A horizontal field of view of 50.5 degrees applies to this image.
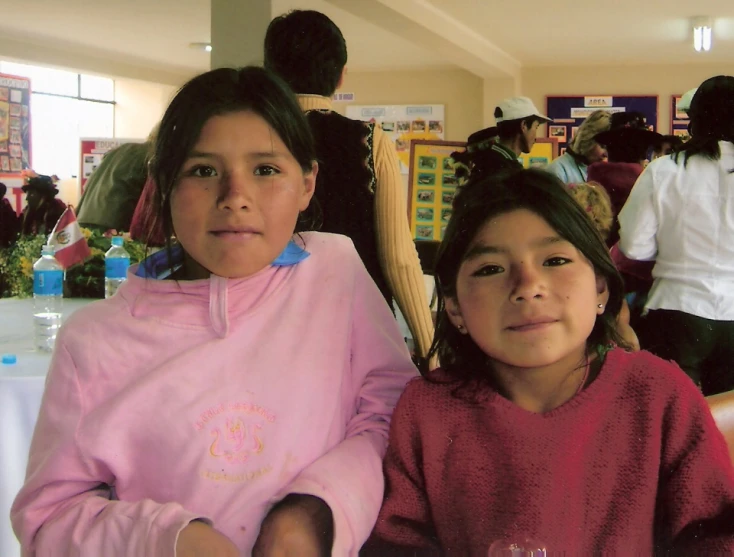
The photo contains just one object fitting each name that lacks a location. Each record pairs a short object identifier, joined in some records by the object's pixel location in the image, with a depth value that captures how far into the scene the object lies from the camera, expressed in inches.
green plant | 97.1
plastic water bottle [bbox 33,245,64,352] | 76.5
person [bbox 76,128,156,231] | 117.9
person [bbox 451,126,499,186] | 142.7
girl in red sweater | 32.8
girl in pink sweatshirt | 30.9
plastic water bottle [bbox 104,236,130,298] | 89.1
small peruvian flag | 89.6
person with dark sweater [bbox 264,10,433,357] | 69.2
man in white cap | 154.1
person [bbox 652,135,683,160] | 132.5
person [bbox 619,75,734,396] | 94.7
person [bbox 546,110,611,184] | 147.9
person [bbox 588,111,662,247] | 123.2
